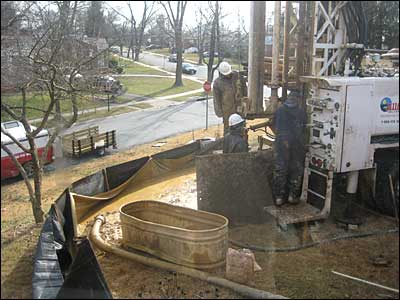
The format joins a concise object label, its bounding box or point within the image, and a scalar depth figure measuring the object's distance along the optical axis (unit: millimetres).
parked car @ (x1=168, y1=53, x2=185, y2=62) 33031
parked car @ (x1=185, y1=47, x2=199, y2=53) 35550
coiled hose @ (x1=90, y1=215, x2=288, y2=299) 3978
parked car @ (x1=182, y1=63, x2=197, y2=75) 33344
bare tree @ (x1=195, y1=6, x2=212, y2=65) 24038
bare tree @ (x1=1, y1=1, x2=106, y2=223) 4824
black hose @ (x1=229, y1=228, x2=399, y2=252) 5016
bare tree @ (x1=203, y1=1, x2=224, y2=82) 22562
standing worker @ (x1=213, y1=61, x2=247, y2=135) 7477
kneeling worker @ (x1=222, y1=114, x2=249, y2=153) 6016
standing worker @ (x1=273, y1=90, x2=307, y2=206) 5375
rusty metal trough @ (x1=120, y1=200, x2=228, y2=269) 4504
